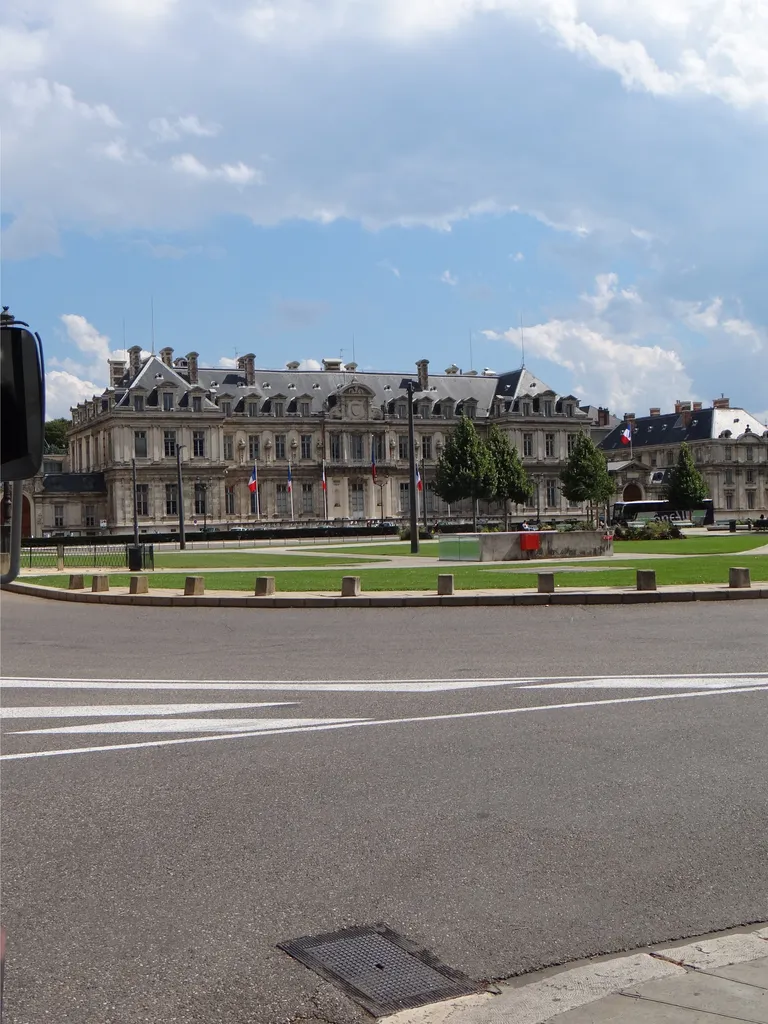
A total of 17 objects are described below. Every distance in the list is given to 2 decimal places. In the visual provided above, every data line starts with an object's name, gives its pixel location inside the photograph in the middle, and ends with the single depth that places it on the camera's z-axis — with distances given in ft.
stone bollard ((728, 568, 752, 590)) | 75.46
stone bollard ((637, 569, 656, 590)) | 74.38
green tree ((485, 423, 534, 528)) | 325.01
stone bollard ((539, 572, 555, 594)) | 75.36
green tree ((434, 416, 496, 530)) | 314.76
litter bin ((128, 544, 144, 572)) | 124.48
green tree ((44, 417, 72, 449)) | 427.33
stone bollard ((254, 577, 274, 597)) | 79.77
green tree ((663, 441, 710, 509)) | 352.69
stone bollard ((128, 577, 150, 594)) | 90.02
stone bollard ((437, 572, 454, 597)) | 75.82
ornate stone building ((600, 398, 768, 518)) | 395.14
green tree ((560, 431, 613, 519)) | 341.00
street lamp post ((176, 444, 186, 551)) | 204.23
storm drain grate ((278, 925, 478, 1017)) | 14.21
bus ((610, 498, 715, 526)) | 329.25
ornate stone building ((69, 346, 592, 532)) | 316.40
